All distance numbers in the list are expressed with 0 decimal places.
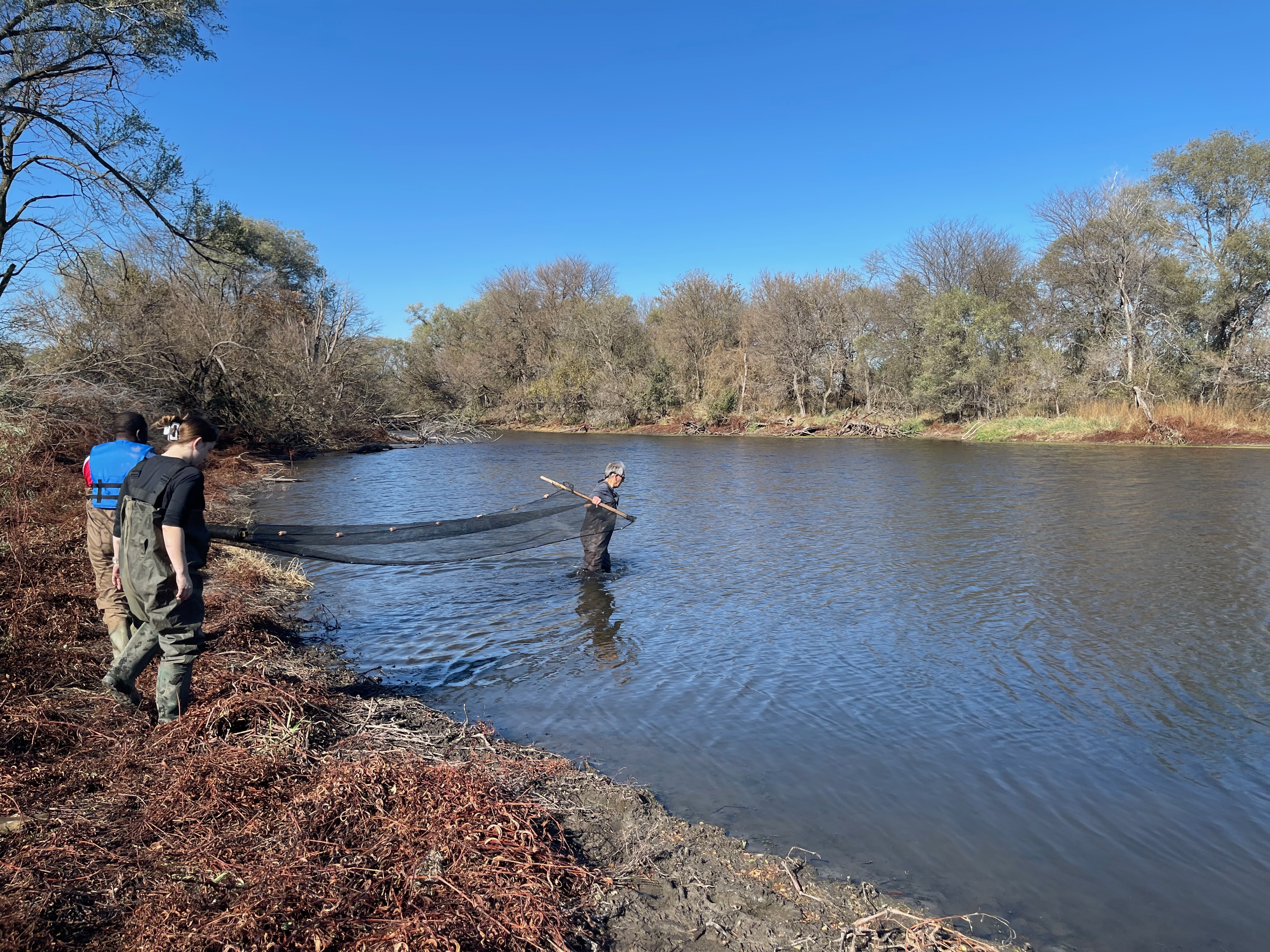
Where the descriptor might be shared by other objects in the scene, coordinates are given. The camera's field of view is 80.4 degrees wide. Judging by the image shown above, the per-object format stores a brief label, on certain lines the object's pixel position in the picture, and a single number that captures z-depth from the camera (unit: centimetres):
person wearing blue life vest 530
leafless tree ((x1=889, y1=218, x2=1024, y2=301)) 4191
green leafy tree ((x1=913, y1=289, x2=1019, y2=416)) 3794
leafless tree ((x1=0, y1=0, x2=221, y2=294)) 1095
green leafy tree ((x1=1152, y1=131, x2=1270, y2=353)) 3097
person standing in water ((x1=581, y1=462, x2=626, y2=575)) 1001
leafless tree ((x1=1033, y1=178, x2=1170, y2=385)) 3309
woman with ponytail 427
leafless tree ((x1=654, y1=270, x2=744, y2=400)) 5112
